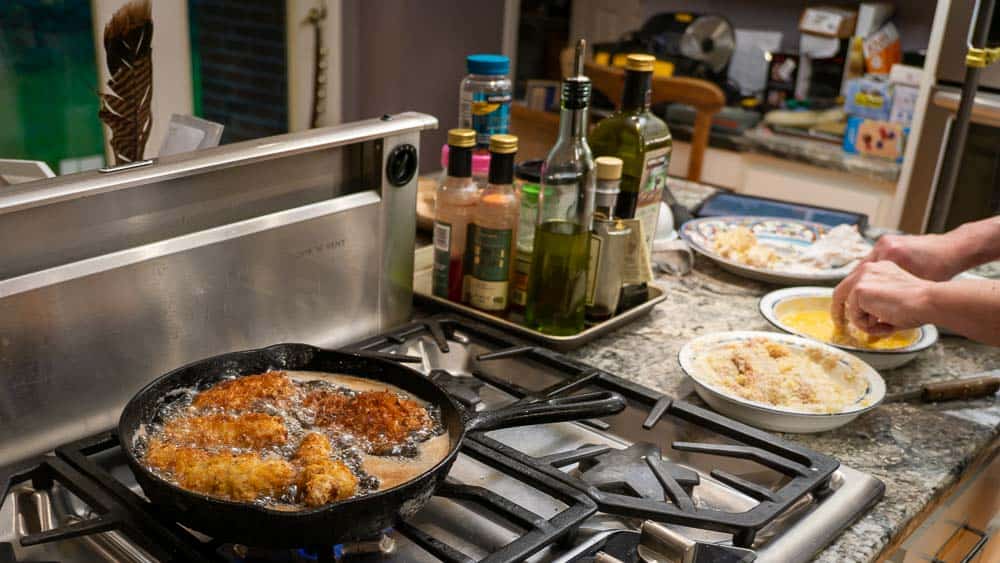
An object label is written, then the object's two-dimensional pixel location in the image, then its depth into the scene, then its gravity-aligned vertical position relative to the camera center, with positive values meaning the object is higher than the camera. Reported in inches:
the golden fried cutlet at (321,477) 29.3 -16.3
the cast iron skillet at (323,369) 27.7 -16.3
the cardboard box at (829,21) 134.4 -2.2
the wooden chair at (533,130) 139.3 -22.0
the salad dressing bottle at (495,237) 47.9 -13.3
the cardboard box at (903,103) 121.2 -12.0
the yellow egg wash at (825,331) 52.2 -18.8
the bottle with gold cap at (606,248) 47.4 -13.6
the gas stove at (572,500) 30.3 -18.9
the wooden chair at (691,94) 124.5 -13.4
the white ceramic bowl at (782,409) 41.8 -18.3
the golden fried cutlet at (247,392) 34.8 -16.2
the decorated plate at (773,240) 61.4 -17.3
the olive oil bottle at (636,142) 51.1 -8.4
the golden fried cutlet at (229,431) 32.5 -16.5
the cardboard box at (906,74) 119.7 -8.1
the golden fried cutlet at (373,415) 33.7 -16.5
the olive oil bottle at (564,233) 47.3 -12.6
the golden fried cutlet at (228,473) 29.5 -16.4
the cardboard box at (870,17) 135.8 -1.1
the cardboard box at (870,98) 124.8 -11.9
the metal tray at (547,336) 48.6 -18.1
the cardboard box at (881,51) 134.0 -5.9
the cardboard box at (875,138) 121.3 -16.9
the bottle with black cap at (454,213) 47.6 -12.3
